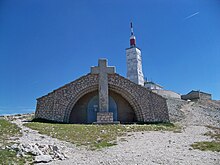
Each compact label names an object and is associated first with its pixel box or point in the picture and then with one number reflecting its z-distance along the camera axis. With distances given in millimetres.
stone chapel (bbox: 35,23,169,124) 23427
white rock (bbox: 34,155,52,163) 7166
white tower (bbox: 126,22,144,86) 62641
